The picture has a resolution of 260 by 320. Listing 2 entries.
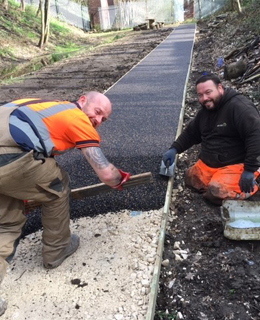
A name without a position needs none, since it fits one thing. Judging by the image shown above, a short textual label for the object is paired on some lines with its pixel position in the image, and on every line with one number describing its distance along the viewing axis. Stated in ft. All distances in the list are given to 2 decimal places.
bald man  5.61
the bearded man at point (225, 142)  7.93
